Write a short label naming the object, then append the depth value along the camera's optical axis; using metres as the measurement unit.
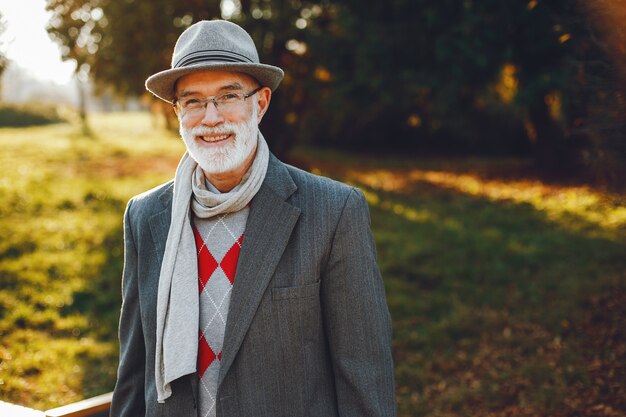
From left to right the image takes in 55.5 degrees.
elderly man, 2.16
